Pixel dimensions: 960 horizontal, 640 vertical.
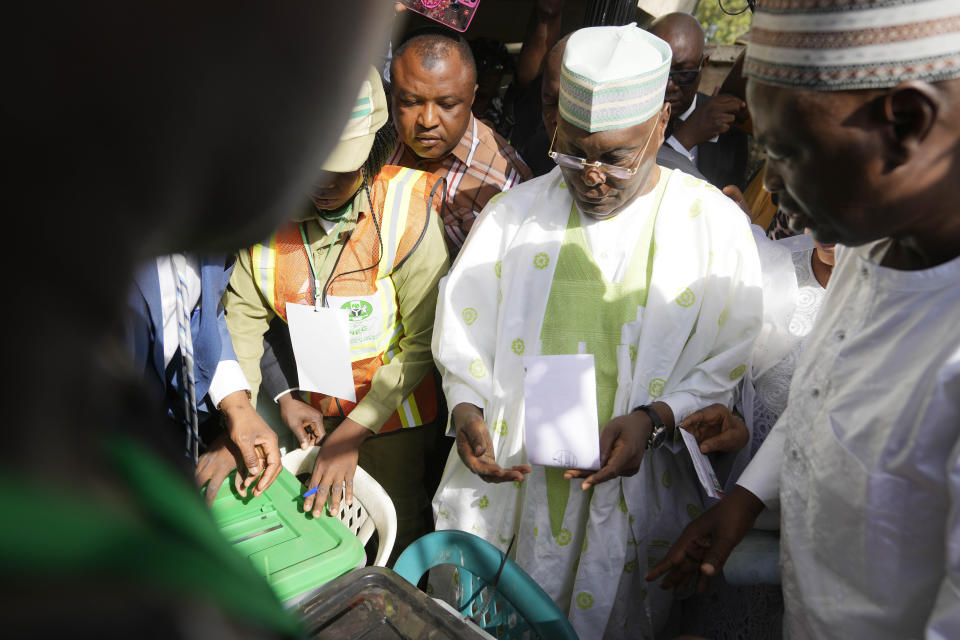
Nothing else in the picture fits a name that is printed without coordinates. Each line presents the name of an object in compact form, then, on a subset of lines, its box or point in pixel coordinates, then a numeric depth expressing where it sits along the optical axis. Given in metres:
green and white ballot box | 1.58
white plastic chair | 2.03
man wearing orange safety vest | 2.26
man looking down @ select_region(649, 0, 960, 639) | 0.96
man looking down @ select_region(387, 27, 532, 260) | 2.84
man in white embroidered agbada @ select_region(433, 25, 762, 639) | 1.92
